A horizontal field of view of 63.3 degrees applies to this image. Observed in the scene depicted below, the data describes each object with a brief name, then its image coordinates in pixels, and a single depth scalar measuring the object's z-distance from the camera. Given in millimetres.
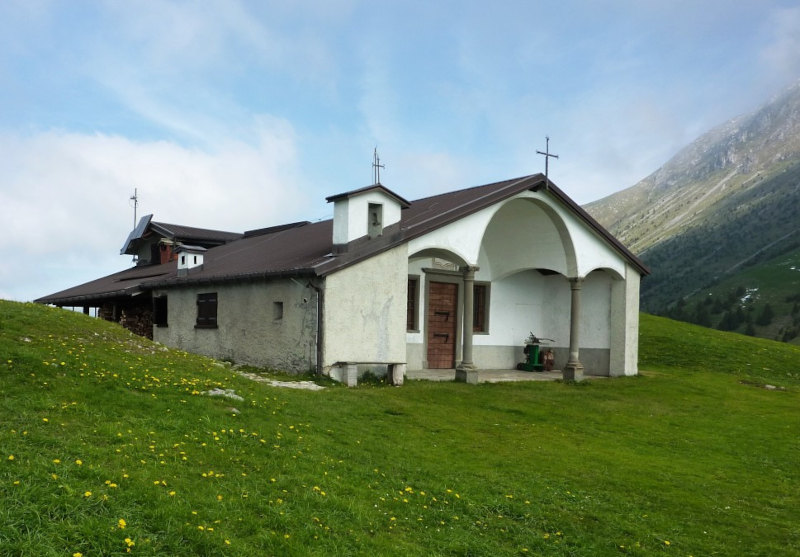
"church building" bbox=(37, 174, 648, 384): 16484
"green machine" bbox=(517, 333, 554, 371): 23425
